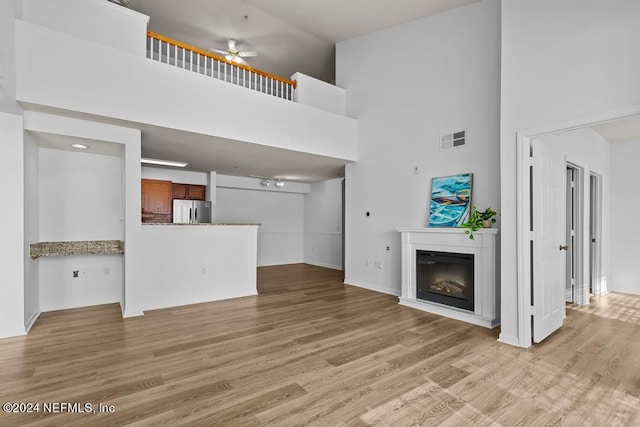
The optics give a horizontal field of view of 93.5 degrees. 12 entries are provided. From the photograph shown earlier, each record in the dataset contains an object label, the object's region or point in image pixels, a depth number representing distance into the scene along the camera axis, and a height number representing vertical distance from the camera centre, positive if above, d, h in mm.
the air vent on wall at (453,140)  4488 +1106
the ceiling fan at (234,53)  5711 +3097
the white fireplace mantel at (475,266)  3768 -730
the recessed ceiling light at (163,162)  6078 +1051
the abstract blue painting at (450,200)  4387 +184
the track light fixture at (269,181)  8789 +947
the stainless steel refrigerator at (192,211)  7234 +36
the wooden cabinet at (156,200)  6887 +285
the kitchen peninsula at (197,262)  4426 -796
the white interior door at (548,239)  3209 -305
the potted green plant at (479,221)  3898 -113
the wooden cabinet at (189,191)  7475 +536
